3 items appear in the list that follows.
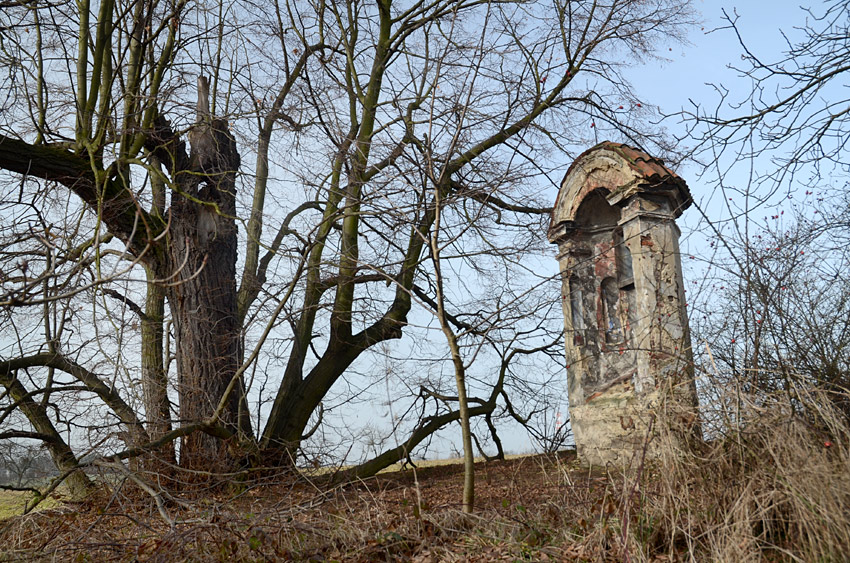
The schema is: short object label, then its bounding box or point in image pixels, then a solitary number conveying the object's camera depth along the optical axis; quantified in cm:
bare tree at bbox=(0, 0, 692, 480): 755
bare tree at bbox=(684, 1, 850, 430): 483
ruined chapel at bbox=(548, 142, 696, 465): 816
